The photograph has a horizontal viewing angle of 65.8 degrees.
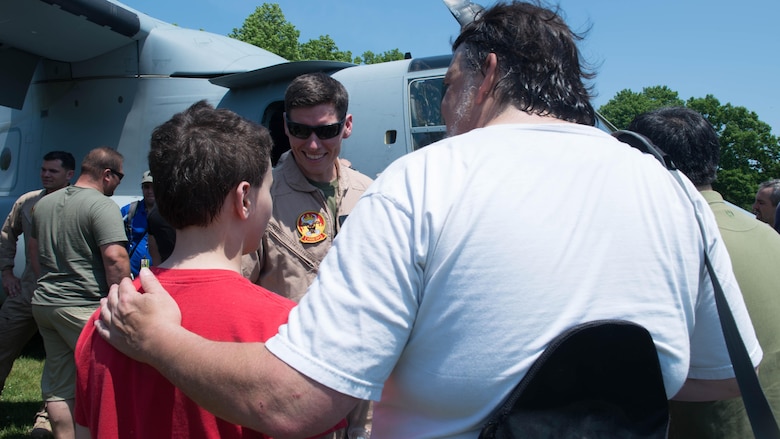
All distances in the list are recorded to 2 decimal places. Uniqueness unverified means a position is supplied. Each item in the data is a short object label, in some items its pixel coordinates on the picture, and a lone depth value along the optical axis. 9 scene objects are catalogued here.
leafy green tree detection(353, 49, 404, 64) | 47.84
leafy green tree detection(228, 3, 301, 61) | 36.41
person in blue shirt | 5.22
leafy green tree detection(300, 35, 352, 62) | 38.19
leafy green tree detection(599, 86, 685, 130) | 57.03
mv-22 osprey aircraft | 5.23
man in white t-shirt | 1.15
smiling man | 2.72
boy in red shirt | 1.43
